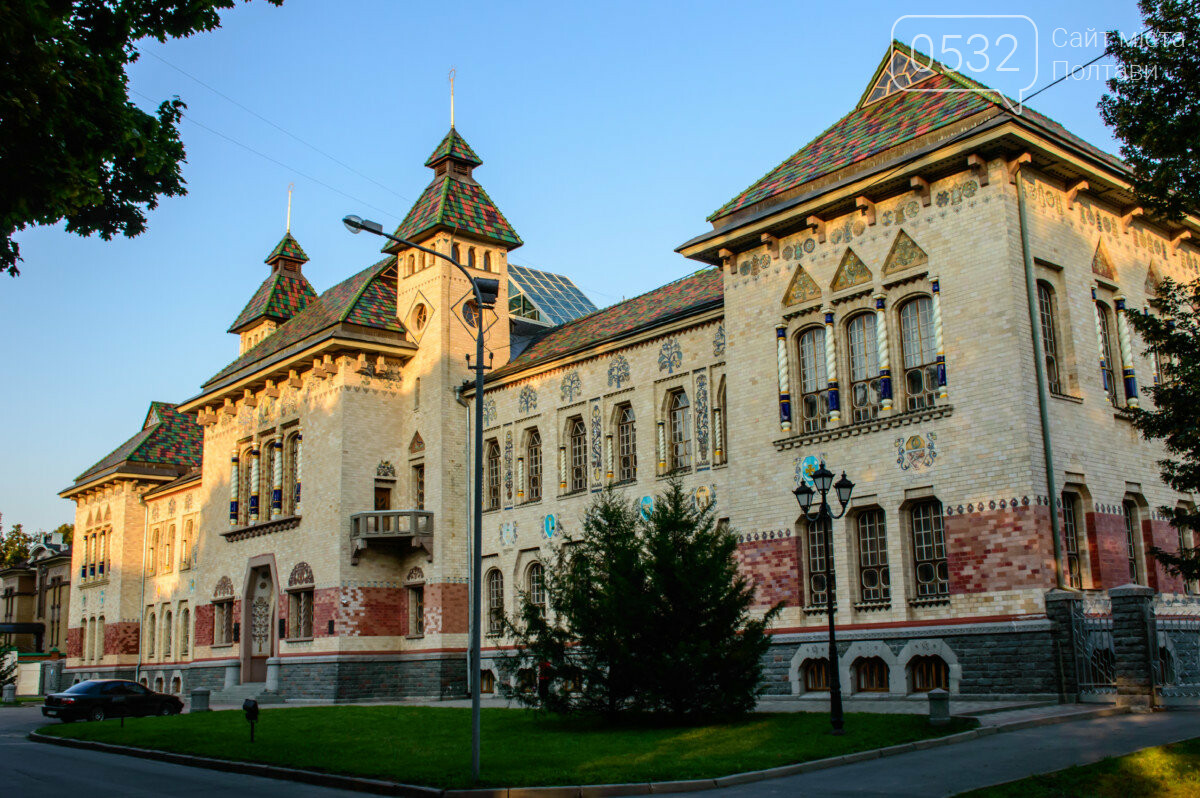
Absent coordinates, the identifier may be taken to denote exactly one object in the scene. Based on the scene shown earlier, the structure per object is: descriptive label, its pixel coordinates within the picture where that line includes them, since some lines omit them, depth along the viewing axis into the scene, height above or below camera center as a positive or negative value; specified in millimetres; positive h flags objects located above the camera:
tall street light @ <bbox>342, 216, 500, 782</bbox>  14877 +2055
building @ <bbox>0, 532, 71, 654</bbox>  72875 +2323
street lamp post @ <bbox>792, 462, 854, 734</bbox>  17219 +1621
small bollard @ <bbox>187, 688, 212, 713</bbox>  32656 -2103
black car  32719 -2114
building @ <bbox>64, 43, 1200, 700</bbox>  22172 +5274
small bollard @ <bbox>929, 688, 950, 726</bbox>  16953 -1478
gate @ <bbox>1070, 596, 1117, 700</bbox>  19797 -870
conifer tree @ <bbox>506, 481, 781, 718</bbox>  19906 -171
